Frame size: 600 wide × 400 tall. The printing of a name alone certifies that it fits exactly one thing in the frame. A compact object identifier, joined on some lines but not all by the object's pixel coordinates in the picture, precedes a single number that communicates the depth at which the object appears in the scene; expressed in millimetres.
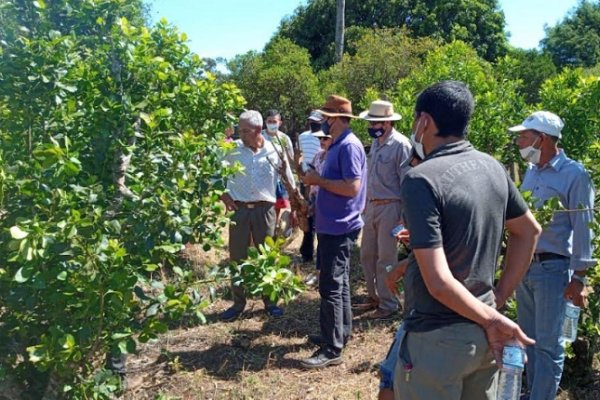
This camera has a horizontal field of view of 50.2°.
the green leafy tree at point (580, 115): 4867
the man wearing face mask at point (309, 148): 7344
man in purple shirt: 4379
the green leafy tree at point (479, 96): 6191
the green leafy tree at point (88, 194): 2393
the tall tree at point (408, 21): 26969
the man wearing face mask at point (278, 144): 5934
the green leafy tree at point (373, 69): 17641
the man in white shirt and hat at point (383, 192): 5410
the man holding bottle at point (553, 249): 3463
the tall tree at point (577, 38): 35500
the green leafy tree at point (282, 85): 18922
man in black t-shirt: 2066
